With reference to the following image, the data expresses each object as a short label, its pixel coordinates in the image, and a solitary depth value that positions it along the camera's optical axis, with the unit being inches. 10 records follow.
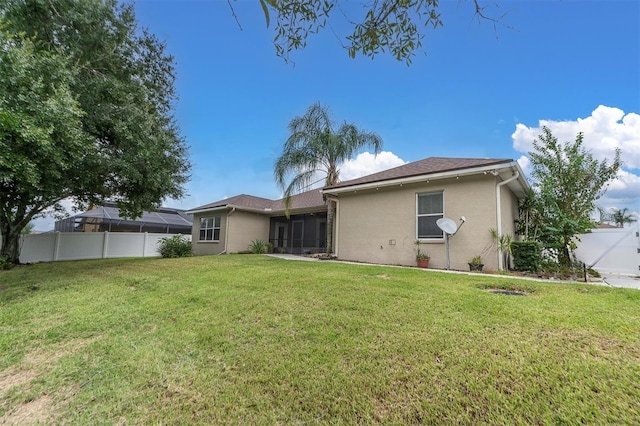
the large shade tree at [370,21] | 115.4
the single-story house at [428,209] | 336.2
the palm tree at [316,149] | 523.2
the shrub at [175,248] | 580.7
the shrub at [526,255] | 316.8
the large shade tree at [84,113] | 254.5
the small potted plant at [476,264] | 328.2
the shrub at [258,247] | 647.1
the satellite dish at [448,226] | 340.2
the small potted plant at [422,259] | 365.7
